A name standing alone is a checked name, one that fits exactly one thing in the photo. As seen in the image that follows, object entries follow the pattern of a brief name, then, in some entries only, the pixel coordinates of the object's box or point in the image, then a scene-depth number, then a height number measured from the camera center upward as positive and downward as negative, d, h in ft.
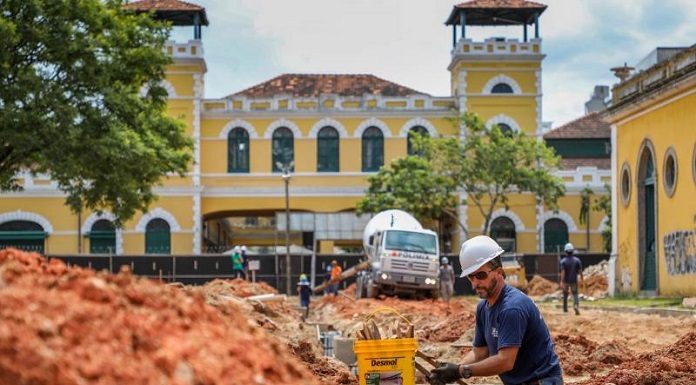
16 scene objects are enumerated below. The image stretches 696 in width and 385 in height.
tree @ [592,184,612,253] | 196.34 +4.32
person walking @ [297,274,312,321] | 111.65 -5.39
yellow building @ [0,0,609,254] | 198.08 +17.53
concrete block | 59.09 -5.67
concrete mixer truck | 121.29 -2.66
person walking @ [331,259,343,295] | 146.41 -4.56
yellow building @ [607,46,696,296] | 104.06 +5.77
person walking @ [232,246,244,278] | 150.30 -3.14
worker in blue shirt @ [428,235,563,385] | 25.23 -2.03
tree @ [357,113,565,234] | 180.75 +9.65
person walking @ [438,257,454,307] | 127.85 -4.74
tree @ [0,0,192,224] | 95.96 +11.43
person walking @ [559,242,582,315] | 93.35 -2.79
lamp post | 153.31 -3.14
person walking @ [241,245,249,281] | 153.99 -3.35
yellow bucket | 30.60 -3.17
